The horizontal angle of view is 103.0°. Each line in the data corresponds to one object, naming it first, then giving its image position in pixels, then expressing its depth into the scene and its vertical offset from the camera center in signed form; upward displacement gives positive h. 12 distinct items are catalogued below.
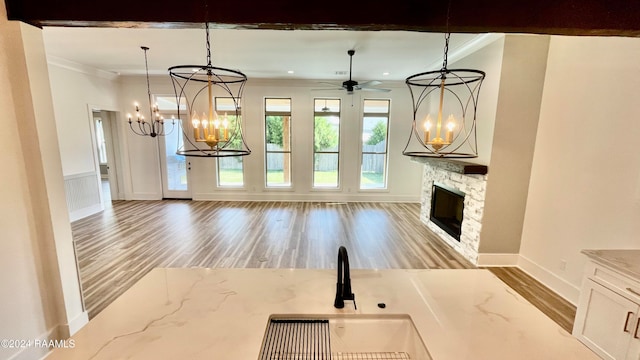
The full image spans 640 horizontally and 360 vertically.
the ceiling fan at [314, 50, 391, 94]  4.52 +1.03
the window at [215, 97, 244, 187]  6.82 -0.82
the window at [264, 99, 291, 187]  6.66 -0.03
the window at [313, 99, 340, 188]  6.67 -0.05
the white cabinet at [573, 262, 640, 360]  1.66 -1.18
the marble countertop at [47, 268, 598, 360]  1.07 -0.86
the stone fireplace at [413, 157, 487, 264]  3.48 -0.75
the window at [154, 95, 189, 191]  6.55 -0.30
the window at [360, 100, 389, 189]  6.70 -0.06
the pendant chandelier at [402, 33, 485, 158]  1.51 +0.42
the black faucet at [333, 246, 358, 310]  1.31 -0.77
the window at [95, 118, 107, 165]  8.77 +0.05
